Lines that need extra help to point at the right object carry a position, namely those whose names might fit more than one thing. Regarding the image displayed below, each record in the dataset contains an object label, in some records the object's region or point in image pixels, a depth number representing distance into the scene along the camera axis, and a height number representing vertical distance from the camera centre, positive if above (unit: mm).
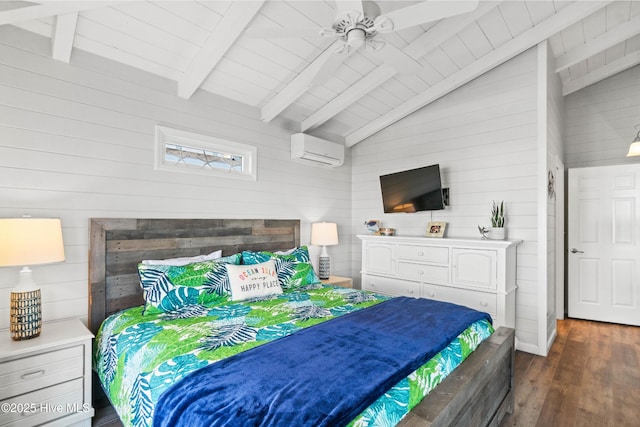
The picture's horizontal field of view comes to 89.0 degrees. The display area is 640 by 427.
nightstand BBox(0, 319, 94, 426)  1748 -939
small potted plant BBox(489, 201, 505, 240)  3365 -70
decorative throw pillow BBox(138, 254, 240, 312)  2309 -523
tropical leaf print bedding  1367 -691
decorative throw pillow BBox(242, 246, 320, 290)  3012 -515
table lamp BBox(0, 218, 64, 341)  1850 -247
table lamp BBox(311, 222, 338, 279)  4082 -321
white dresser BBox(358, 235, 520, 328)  3166 -619
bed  1410 -673
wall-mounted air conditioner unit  3949 +800
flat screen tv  3842 +302
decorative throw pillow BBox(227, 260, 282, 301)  2598 -554
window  2928 +590
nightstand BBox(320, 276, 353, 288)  3811 -798
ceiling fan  1746 +1103
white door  4039 -375
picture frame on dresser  3926 -169
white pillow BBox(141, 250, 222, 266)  2563 -388
